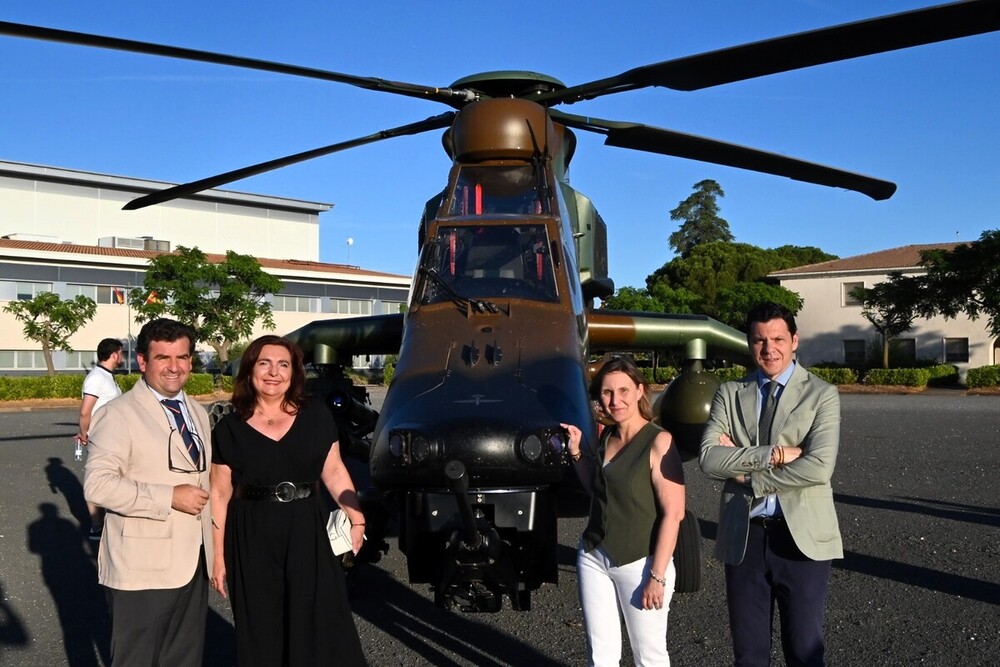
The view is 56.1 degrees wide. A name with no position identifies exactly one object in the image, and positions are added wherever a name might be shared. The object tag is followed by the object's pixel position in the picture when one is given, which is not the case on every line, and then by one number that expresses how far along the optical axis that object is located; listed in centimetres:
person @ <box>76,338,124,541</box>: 904
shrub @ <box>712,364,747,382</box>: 3726
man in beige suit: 337
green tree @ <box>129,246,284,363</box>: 3934
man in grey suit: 348
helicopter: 435
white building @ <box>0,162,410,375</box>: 4488
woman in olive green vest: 360
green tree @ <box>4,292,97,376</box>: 3844
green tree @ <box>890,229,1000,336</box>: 3666
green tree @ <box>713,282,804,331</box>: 4847
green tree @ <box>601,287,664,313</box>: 4522
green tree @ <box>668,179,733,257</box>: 7931
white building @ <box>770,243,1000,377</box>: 4769
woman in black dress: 361
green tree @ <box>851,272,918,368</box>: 3994
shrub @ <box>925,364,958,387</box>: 3912
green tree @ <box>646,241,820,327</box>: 5072
